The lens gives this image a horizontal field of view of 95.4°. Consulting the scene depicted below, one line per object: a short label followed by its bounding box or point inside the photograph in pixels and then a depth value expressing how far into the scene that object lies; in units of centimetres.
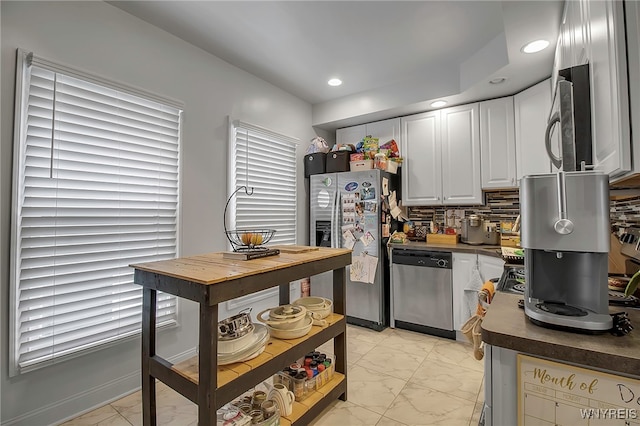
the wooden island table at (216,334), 121
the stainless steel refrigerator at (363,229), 325
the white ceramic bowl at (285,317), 166
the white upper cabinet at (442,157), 315
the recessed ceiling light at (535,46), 208
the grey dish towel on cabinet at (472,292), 274
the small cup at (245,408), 153
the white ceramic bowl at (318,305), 196
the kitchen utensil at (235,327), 142
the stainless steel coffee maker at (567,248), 83
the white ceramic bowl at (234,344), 137
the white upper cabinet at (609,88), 84
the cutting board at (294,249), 196
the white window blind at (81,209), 170
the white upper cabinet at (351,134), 390
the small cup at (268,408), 150
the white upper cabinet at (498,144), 293
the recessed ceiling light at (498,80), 262
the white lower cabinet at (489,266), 263
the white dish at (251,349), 136
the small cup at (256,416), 146
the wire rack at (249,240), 175
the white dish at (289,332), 166
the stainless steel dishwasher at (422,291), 296
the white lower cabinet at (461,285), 285
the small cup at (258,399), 158
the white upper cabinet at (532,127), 265
